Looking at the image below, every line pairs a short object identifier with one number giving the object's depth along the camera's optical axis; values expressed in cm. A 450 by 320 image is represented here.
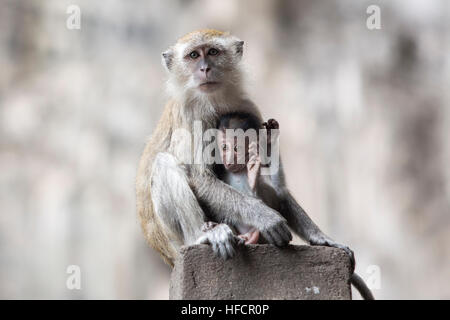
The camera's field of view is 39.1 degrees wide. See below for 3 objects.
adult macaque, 621
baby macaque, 630
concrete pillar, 556
